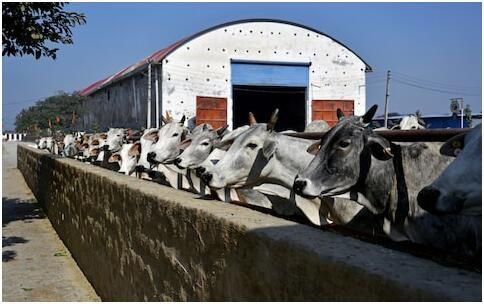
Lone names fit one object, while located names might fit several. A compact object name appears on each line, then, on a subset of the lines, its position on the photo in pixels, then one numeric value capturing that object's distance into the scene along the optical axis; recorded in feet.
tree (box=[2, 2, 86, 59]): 25.67
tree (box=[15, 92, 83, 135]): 129.15
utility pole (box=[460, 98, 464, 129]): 74.02
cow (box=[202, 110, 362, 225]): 19.25
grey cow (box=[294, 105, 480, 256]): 14.43
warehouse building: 66.13
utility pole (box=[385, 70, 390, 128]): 76.51
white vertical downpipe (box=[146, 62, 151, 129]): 66.15
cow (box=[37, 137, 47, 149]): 91.96
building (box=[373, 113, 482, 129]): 81.22
